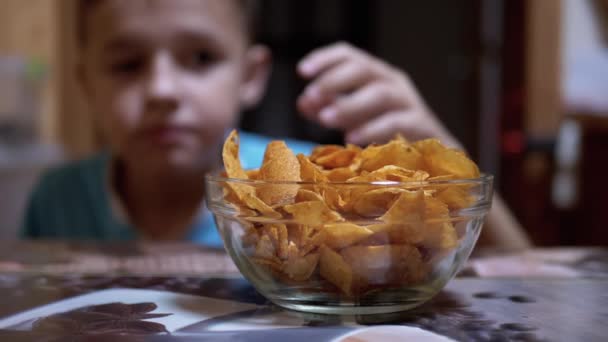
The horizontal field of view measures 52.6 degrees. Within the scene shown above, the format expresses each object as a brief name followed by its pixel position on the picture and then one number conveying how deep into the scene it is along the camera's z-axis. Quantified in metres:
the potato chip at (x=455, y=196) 0.40
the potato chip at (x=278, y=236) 0.39
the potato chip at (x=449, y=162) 0.42
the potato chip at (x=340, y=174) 0.43
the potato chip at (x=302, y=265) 0.38
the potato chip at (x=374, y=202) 0.38
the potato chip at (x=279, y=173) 0.39
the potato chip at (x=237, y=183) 0.39
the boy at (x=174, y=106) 0.85
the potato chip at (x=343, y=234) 0.38
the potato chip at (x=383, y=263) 0.38
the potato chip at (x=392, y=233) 0.38
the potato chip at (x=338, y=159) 0.47
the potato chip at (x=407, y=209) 0.37
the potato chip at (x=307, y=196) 0.38
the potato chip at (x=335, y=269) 0.38
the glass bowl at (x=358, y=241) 0.38
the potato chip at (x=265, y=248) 0.39
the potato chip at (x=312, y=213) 0.37
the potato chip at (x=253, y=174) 0.45
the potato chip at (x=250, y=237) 0.40
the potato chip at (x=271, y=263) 0.39
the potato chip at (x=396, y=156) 0.43
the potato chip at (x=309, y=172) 0.42
